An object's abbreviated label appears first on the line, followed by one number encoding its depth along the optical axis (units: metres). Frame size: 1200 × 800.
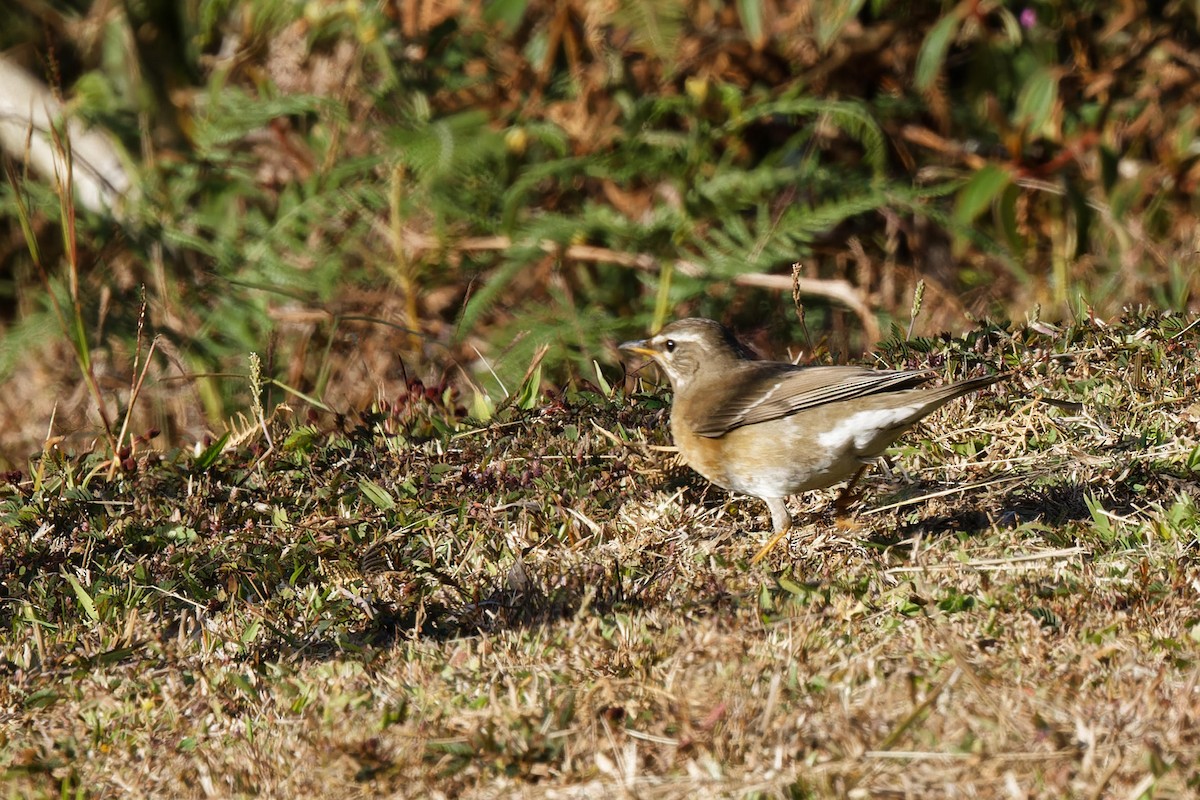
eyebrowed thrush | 9.87
